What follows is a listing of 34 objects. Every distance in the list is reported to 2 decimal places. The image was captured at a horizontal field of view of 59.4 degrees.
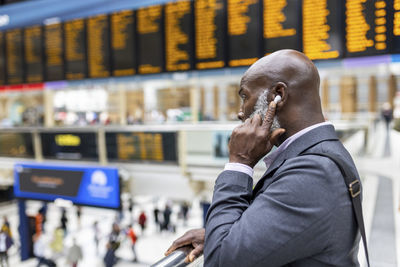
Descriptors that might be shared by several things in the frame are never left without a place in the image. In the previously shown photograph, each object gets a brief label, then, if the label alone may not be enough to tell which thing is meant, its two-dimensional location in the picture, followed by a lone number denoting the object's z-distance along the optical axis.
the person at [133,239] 10.29
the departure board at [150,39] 5.04
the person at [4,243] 9.66
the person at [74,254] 9.30
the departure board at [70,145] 9.84
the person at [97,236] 11.13
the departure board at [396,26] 3.25
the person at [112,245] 9.00
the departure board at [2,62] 6.78
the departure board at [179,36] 4.76
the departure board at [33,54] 6.26
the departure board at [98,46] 5.54
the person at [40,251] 9.31
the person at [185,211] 12.80
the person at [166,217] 11.97
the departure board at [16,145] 10.83
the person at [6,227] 10.40
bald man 0.86
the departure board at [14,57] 6.52
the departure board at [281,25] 3.94
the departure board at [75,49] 5.79
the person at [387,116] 19.20
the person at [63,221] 12.54
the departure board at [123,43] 5.29
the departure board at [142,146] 8.95
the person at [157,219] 12.69
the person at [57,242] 10.70
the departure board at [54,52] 5.99
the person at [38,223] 11.41
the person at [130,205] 13.03
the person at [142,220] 12.02
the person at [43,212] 12.47
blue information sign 8.35
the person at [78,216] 13.76
